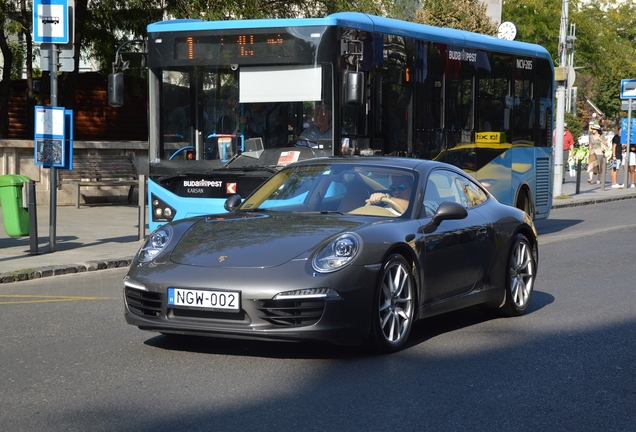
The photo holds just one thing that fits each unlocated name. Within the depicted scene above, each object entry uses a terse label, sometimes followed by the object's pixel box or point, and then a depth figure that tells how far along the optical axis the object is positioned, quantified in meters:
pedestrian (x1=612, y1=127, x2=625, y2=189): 33.53
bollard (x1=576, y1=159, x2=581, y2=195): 29.61
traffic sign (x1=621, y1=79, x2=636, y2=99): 32.88
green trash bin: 13.93
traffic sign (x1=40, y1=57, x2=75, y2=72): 13.68
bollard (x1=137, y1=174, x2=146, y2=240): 15.01
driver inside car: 7.83
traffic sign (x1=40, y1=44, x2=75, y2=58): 13.75
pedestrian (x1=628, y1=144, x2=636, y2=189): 33.66
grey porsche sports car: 6.67
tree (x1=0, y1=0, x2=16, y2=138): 22.61
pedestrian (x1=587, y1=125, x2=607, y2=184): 34.97
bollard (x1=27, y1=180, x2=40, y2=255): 13.40
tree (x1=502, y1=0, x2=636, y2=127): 52.97
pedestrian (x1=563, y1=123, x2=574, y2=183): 34.47
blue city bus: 12.56
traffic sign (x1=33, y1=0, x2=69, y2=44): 13.56
